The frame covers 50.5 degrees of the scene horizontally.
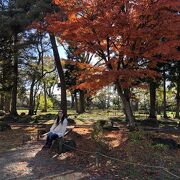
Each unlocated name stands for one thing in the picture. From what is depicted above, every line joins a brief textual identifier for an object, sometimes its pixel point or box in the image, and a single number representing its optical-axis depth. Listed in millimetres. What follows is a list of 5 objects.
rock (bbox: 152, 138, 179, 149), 6978
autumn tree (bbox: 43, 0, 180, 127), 7500
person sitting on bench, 6246
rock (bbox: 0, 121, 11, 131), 10311
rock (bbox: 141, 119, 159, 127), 12843
